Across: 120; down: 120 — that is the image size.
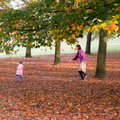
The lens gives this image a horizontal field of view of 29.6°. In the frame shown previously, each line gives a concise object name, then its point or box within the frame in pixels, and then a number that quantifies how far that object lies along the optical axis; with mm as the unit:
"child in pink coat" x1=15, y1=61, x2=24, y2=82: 12241
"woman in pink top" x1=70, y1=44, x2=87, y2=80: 11281
